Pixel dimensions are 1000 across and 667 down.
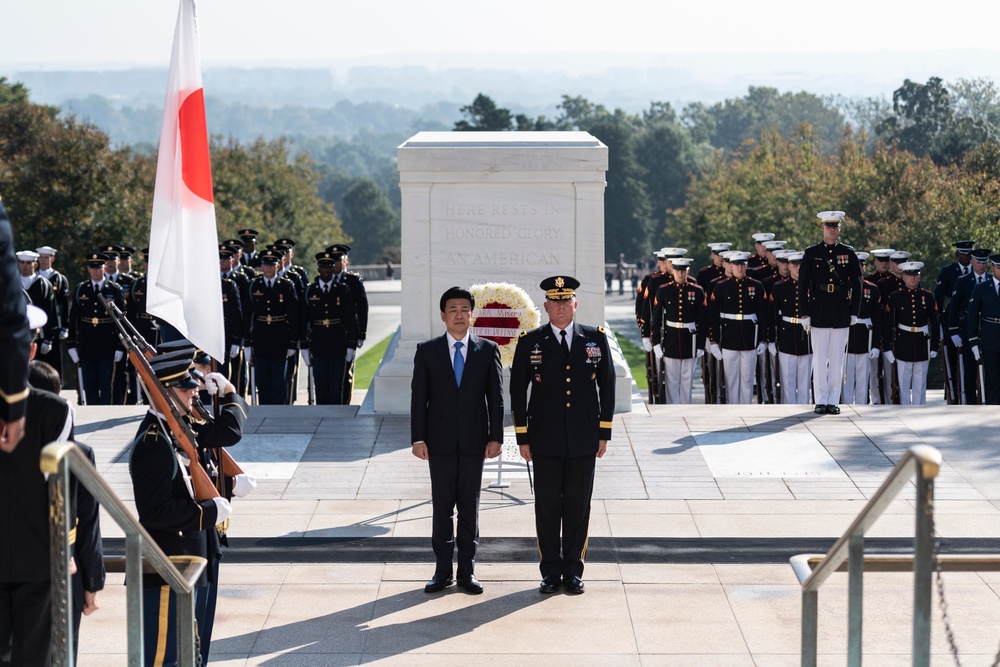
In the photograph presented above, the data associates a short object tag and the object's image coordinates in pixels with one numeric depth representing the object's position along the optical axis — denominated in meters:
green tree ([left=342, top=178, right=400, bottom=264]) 114.94
